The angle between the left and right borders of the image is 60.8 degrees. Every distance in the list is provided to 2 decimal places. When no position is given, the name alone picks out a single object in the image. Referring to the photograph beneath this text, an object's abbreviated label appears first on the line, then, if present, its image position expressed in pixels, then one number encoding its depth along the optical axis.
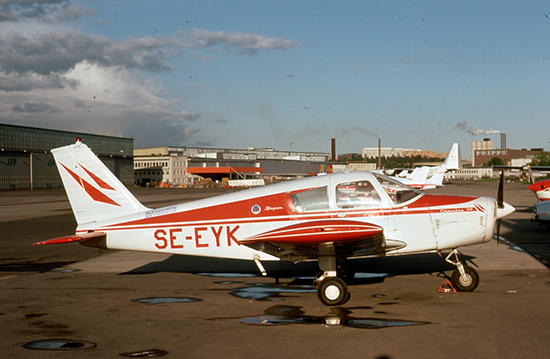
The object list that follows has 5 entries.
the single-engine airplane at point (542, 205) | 16.33
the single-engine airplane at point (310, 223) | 8.18
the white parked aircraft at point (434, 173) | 44.22
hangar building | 74.50
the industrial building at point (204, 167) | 112.81
